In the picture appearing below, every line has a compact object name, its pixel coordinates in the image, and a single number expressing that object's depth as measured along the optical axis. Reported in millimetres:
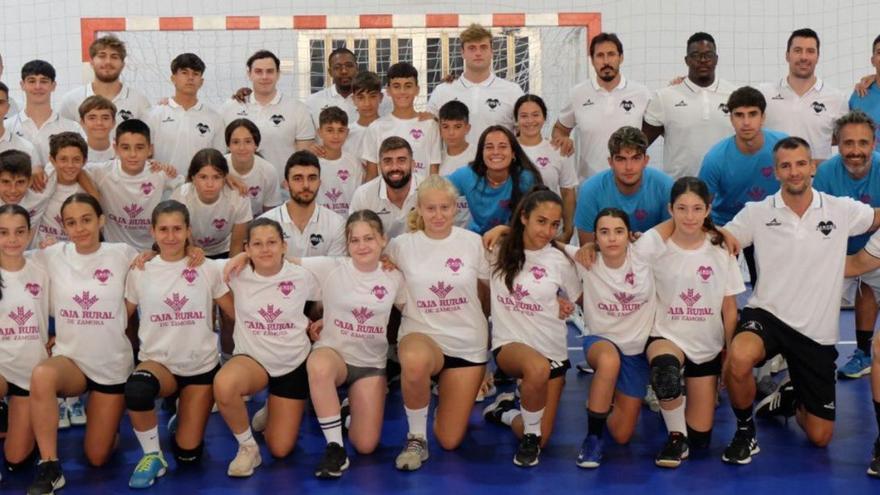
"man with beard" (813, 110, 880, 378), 5594
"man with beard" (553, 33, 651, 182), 6848
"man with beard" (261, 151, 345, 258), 5637
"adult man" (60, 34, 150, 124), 6582
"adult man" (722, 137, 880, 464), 4988
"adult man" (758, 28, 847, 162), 6703
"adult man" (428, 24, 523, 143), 6863
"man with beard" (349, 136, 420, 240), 5797
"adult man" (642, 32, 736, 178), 6738
